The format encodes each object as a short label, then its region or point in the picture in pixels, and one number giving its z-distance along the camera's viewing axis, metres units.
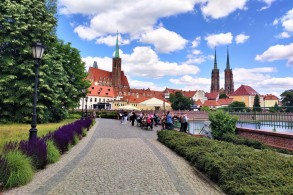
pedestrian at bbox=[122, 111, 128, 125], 27.07
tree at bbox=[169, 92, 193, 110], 81.47
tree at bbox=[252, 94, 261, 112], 80.82
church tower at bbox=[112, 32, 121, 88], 109.09
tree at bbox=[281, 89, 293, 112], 10.11
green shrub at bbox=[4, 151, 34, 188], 4.80
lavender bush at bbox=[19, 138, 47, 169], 5.99
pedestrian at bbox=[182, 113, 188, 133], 15.21
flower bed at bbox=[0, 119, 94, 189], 4.79
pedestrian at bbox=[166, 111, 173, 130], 15.36
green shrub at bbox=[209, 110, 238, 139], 12.14
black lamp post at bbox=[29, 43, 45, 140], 7.96
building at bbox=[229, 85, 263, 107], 107.46
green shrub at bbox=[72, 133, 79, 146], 10.76
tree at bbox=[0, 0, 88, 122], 17.49
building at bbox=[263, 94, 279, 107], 109.85
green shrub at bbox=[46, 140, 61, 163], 7.06
